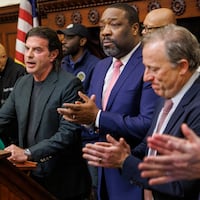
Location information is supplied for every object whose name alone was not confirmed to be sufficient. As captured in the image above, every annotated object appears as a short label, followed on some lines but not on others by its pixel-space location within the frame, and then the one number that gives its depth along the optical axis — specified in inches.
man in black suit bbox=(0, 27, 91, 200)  93.7
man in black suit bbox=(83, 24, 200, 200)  64.3
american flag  179.6
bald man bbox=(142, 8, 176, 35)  111.6
